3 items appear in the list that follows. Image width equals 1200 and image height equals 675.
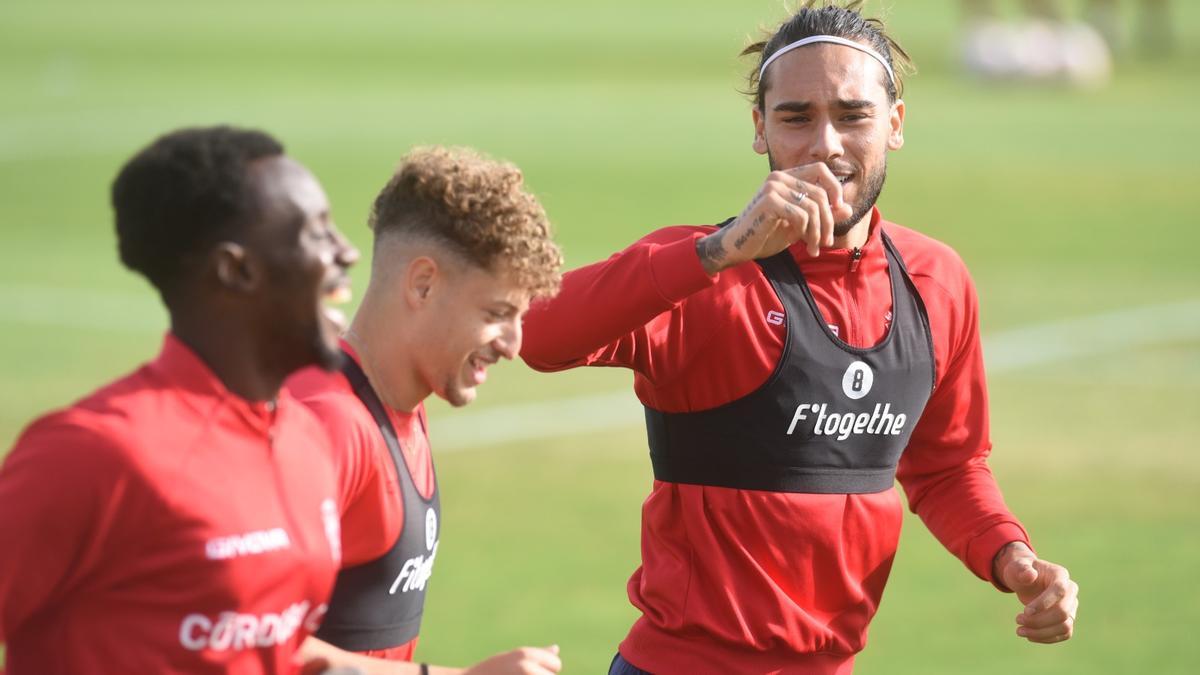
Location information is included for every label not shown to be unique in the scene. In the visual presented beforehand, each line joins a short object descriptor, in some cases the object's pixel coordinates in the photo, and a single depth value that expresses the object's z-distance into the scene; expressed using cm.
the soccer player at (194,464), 643
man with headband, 970
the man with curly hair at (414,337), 800
